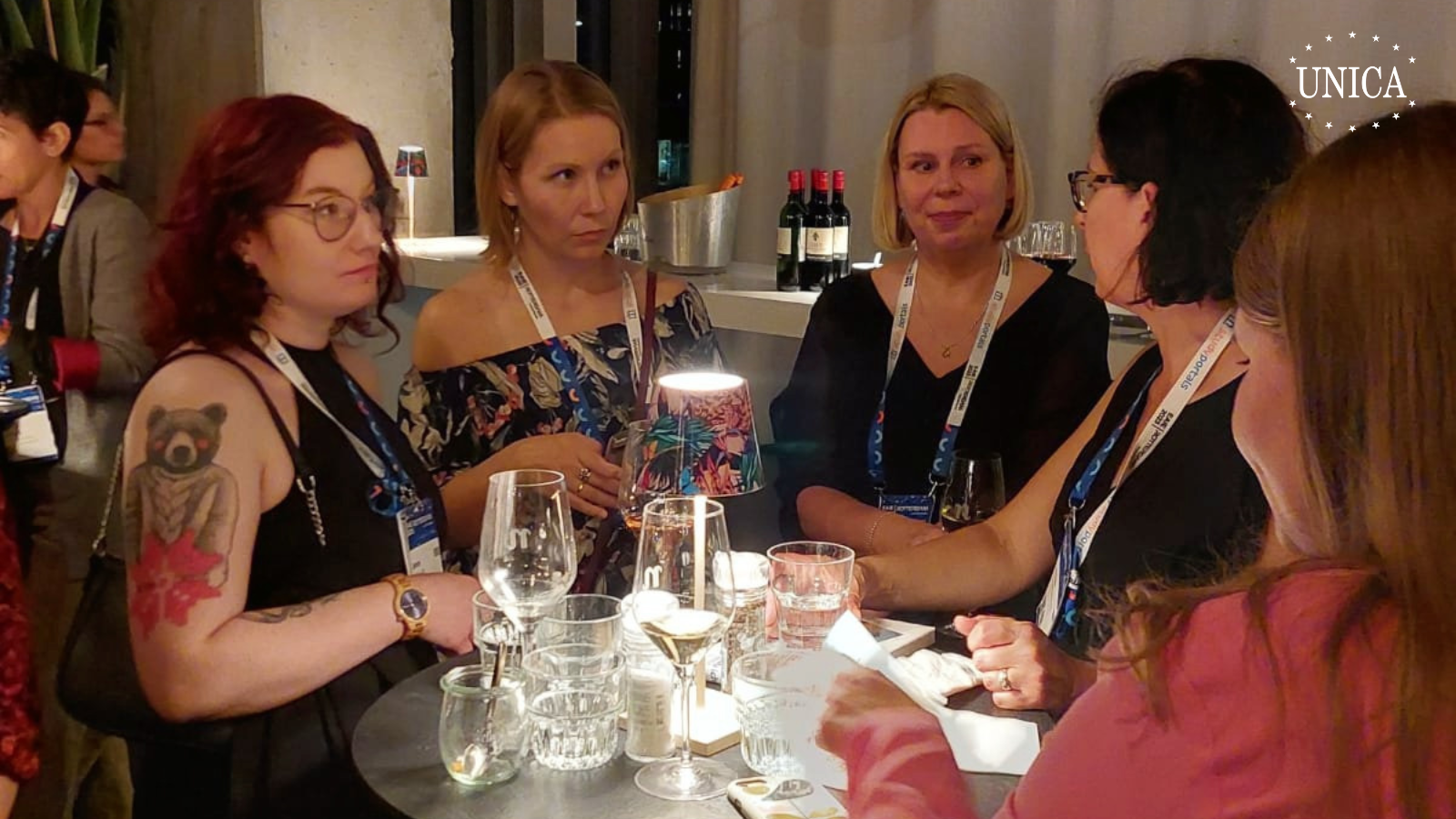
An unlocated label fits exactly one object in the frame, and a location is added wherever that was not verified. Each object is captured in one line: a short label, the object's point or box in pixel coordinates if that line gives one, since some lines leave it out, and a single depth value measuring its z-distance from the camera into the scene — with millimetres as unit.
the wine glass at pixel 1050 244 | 2889
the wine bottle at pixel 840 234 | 3357
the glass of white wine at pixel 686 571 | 1384
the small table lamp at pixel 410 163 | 4148
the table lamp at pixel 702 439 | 1532
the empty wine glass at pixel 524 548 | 1447
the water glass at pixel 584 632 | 1390
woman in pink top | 772
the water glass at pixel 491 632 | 1501
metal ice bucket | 3443
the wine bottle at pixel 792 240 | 3383
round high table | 1263
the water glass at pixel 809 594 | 1540
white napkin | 1347
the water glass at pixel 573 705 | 1352
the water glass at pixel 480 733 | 1310
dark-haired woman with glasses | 1602
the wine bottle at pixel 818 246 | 3318
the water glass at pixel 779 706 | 1303
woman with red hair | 1504
